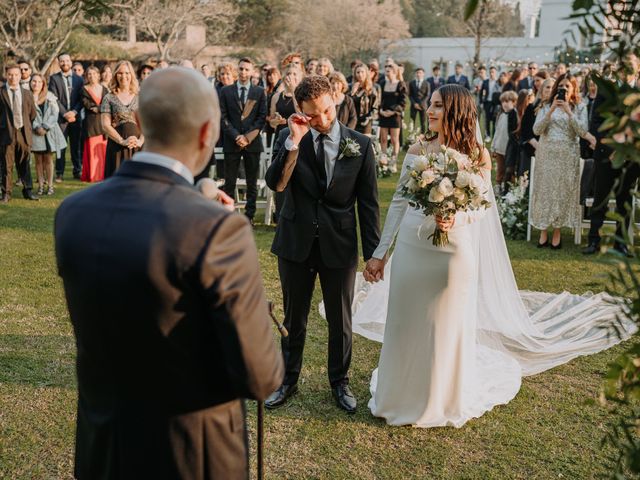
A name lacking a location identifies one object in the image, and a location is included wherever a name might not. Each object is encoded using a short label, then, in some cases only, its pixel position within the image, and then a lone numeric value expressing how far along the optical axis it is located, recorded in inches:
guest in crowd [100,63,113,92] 600.1
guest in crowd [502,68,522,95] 860.0
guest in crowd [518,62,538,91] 849.8
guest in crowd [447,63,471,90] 1029.2
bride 200.8
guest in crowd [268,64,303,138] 447.2
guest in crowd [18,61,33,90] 543.9
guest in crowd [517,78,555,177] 423.2
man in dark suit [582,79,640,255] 367.2
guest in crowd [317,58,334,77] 487.2
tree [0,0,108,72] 844.7
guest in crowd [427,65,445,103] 1015.6
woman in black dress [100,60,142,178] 359.6
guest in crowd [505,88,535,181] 486.6
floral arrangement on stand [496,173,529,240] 438.3
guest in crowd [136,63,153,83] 513.3
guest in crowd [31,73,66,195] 512.4
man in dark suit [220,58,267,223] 445.4
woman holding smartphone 400.8
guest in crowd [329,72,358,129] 436.1
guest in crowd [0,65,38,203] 491.2
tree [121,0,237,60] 1499.8
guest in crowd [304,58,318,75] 511.5
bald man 83.3
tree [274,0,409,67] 2018.9
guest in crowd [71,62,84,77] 667.4
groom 195.9
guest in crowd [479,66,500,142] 967.9
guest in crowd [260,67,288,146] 521.3
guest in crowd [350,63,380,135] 554.3
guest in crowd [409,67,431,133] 978.1
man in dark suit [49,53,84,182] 579.2
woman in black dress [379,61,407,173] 688.4
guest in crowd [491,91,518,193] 537.0
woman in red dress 515.2
